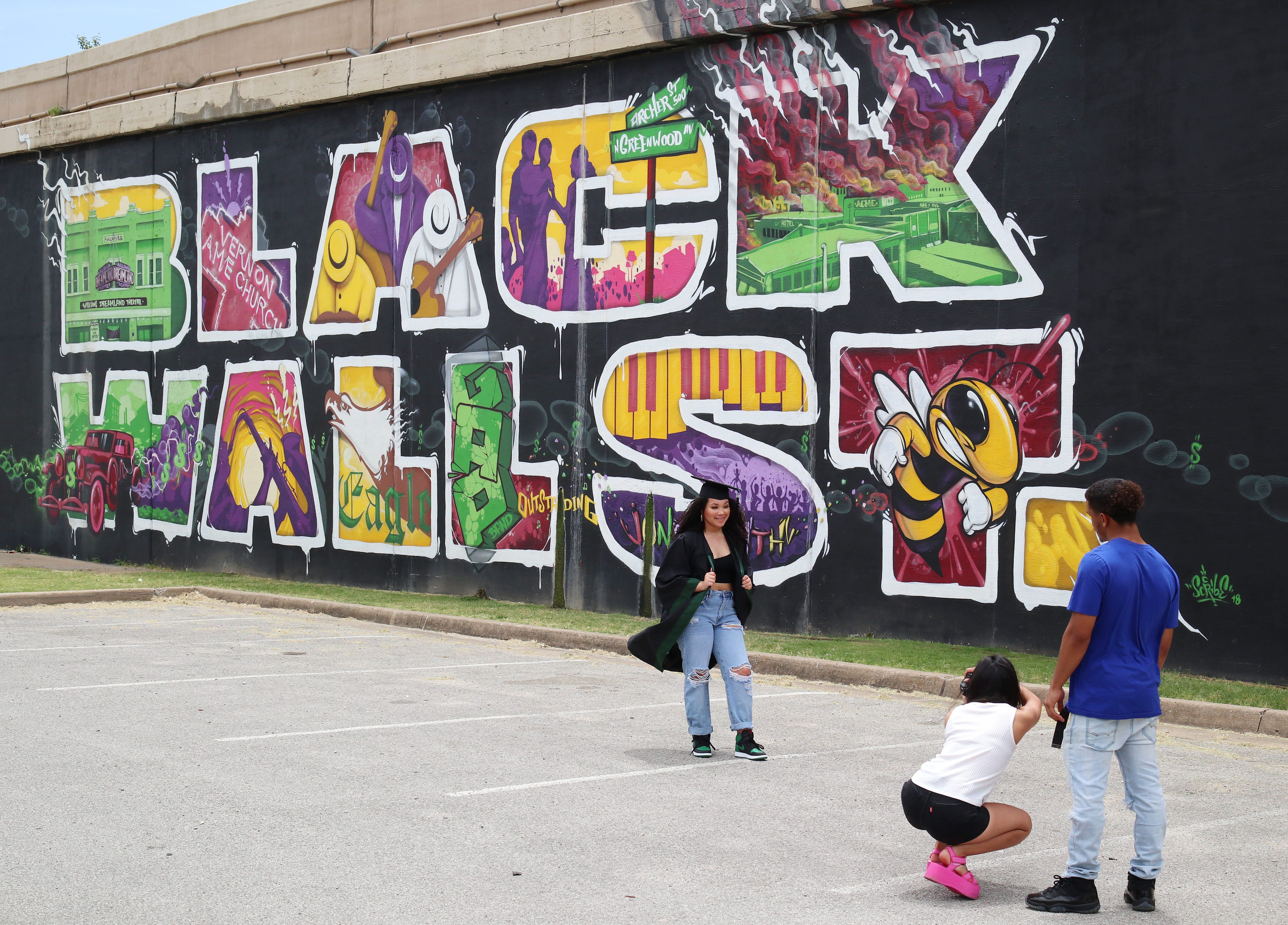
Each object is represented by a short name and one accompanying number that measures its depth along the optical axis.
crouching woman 5.72
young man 5.54
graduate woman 8.62
